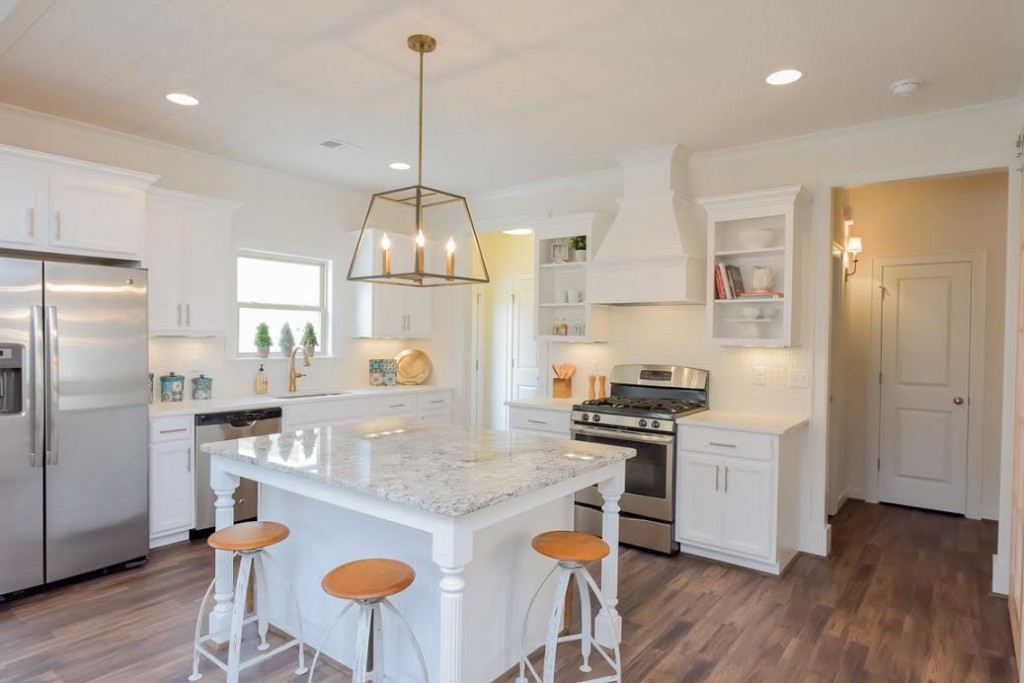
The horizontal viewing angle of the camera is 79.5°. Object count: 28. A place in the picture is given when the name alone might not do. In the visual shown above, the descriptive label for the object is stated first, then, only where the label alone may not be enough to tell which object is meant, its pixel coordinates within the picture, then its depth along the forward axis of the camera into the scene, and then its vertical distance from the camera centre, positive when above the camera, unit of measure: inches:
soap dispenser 194.9 -15.5
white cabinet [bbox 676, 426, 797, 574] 144.3 -39.3
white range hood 167.0 +26.5
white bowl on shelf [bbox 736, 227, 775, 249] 159.9 +25.9
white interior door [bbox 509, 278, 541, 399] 264.2 -3.4
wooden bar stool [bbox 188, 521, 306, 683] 91.8 -38.3
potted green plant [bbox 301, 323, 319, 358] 210.2 -2.1
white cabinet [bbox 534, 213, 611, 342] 188.9 +18.2
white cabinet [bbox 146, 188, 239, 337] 163.9 +19.4
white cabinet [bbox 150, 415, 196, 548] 152.9 -37.2
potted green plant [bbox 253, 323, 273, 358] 195.9 -2.4
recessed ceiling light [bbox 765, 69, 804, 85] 119.3 +51.2
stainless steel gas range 157.6 -28.0
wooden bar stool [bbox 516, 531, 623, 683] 91.0 -35.1
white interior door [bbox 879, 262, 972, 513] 192.9 -15.2
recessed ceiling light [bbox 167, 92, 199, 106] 135.9 +52.3
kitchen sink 195.2 -19.8
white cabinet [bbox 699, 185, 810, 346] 154.4 +19.4
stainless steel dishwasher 162.1 -27.9
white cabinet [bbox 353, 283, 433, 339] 220.5 +8.4
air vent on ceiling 166.2 +52.1
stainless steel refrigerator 125.2 -19.0
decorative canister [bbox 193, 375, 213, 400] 177.5 -15.7
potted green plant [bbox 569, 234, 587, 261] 193.5 +27.9
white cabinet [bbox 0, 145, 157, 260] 130.5 +28.4
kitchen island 76.2 -29.0
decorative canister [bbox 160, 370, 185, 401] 171.3 -15.4
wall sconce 194.7 +28.7
